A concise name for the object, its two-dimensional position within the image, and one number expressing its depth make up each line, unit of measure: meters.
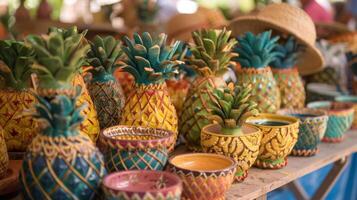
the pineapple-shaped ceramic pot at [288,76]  1.68
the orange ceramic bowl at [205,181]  1.01
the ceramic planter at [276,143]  1.29
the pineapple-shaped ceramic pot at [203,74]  1.32
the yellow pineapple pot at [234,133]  1.16
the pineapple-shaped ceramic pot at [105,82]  1.25
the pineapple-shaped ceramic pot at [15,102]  1.19
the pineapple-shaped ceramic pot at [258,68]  1.48
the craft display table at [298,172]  1.17
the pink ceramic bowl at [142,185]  0.85
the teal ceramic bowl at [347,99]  1.89
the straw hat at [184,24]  2.34
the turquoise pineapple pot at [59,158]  0.90
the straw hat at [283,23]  1.64
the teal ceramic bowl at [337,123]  1.62
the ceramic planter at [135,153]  1.00
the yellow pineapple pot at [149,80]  1.17
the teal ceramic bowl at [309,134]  1.44
